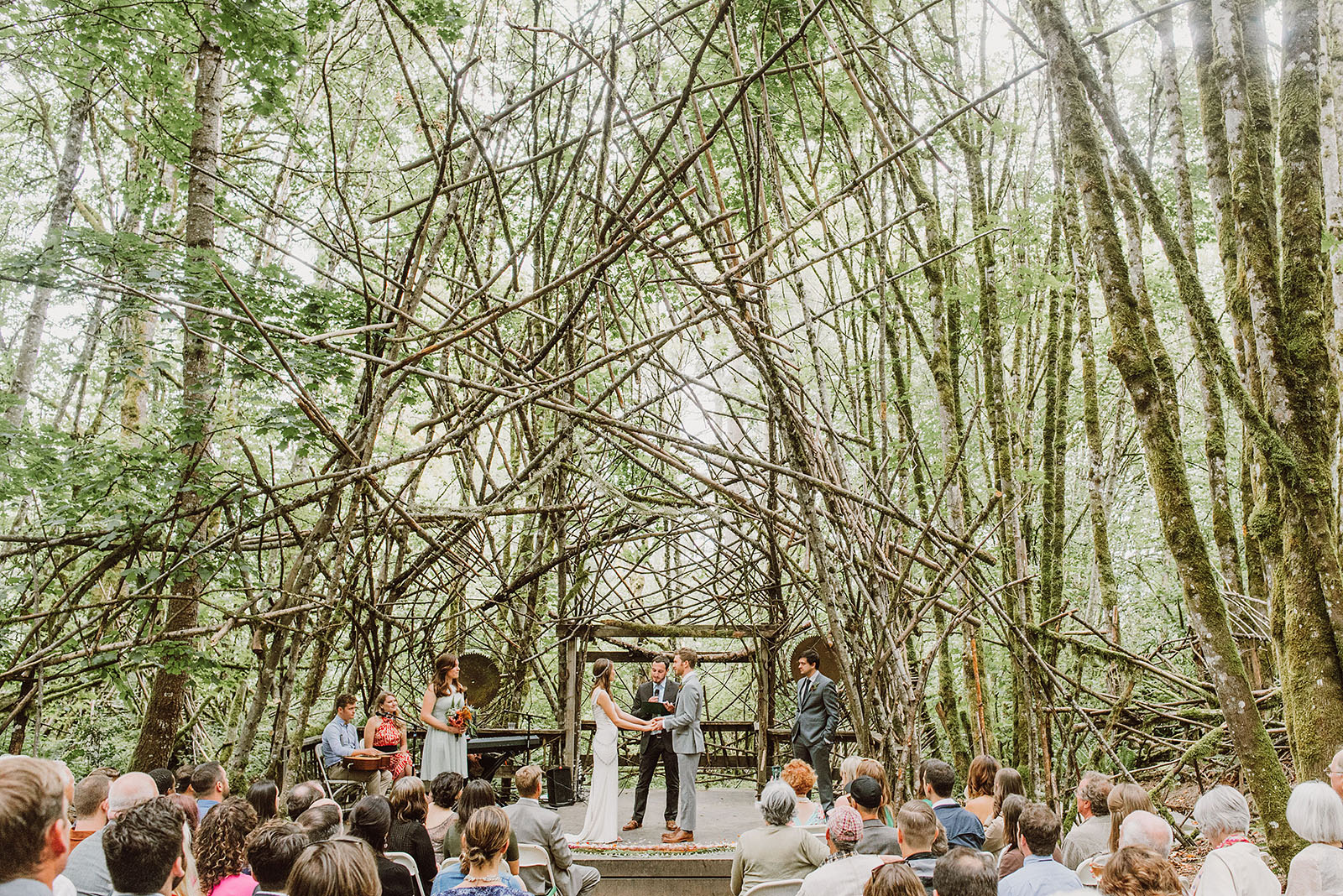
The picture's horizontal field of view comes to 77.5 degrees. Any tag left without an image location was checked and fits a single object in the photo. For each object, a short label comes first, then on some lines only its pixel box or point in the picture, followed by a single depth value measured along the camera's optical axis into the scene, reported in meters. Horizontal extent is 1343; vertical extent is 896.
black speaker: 8.35
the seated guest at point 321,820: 3.22
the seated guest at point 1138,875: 2.22
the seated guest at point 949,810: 3.77
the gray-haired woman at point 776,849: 3.63
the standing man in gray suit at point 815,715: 7.07
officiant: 7.05
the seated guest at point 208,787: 4.00
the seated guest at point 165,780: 4.38
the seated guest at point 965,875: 2.32
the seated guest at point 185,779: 4.55
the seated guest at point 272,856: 2.53
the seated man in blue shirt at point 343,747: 6.08
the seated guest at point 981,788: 4.31
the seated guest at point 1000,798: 4.19
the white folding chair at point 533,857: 4.20
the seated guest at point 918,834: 3.17
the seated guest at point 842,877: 2.98
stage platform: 6.30
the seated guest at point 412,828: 3.77
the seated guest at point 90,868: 2.92
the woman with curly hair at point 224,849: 2.69
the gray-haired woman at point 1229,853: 2.87
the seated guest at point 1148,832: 3.04
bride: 6.90
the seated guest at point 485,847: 2.93
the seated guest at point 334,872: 2.13
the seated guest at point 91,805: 3.20
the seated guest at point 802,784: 4.66
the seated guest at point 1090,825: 3.76
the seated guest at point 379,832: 3.33
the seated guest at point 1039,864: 2.92
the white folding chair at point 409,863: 3.50
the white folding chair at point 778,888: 3.58
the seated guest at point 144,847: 2.16
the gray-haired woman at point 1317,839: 2.84
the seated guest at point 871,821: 3.66
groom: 6.78
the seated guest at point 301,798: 3.89
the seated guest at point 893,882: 2.24
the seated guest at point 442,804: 4.35
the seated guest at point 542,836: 4.22
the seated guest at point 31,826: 1.73
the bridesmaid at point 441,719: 6.46
